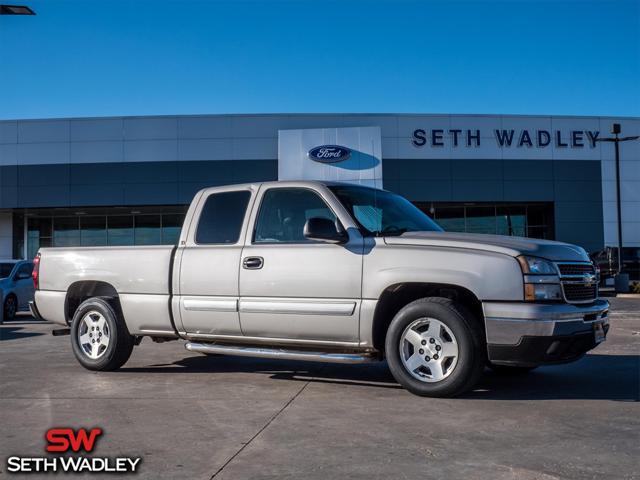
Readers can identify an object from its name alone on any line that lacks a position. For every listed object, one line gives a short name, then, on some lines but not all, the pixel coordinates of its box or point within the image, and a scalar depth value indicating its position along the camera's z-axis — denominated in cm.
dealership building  3331
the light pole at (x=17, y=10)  1072
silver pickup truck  523
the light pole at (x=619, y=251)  2720
